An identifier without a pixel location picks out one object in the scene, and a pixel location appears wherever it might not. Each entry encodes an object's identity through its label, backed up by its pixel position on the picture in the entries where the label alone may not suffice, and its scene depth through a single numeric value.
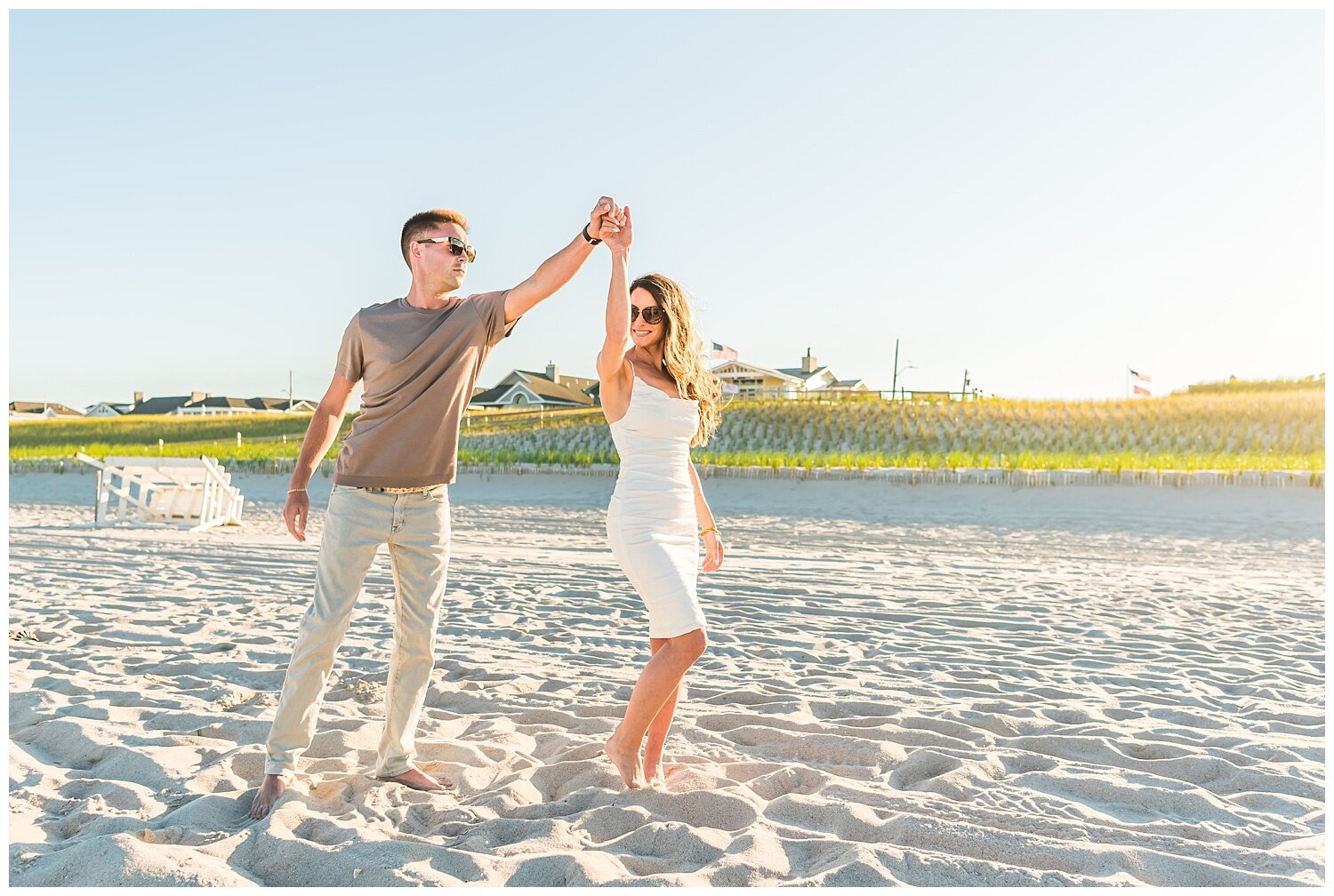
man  3.27
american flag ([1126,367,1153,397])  30.14
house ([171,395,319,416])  90.44
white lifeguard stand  12.77
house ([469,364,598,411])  57.28
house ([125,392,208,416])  94.25
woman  3.25
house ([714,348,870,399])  38.12
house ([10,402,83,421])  98.19
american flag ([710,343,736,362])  25.54
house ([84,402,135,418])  101.12
